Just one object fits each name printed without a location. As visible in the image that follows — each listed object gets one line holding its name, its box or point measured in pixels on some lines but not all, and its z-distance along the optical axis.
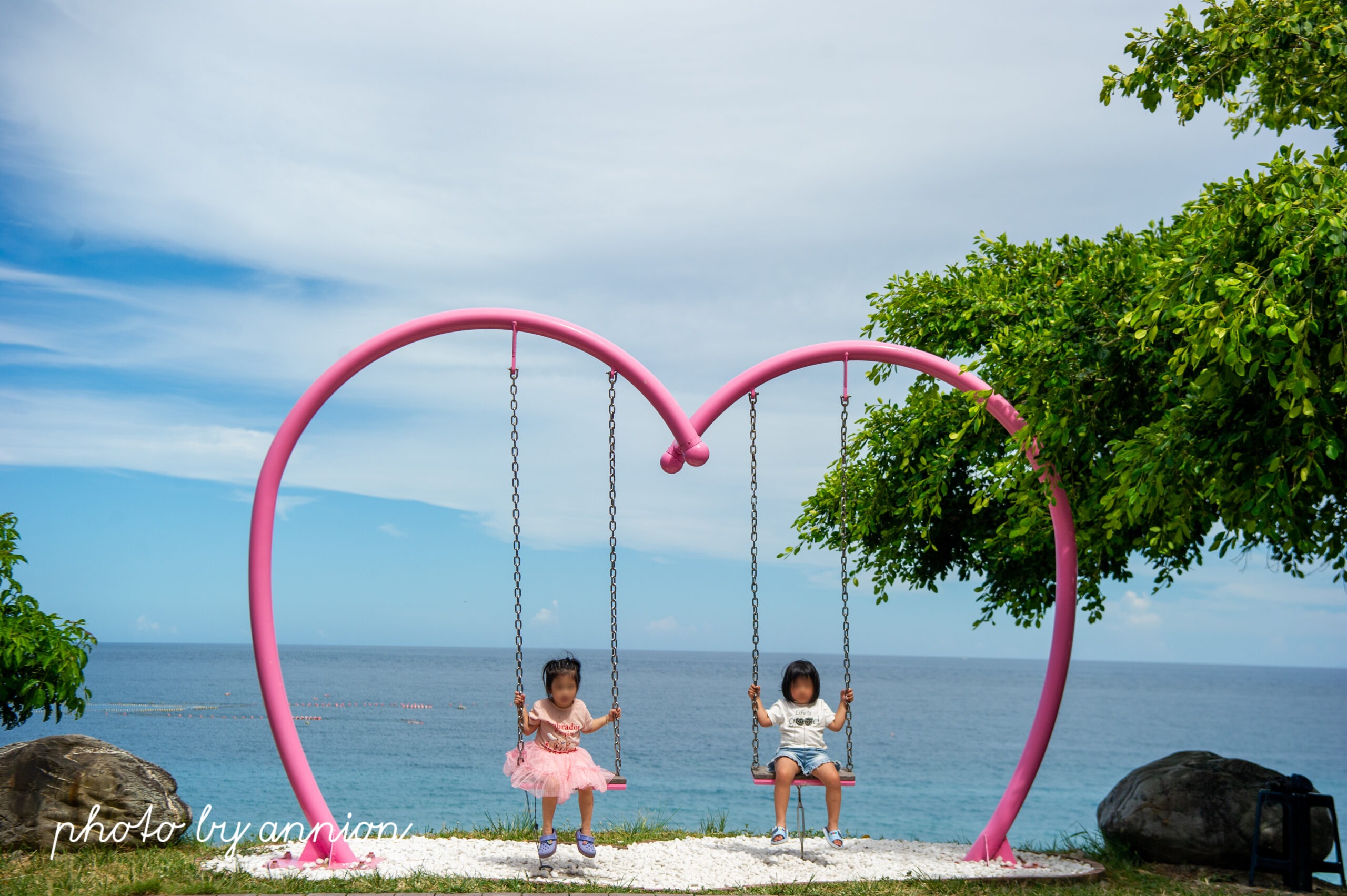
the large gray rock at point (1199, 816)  8.45
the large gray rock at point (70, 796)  7.99
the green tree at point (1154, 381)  6.30
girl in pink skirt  7.45
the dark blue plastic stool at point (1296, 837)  8.00
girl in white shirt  7.76
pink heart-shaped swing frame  7.67
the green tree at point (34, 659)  9.00
